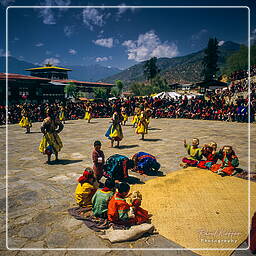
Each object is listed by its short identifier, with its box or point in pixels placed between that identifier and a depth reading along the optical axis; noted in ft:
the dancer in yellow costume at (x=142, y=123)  34.54
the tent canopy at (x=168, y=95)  77.87
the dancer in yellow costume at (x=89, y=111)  64.87
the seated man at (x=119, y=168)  18.54
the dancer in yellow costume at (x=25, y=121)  45.08
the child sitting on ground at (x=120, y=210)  11.90
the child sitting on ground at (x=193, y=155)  22.25
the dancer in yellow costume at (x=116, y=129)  29.86
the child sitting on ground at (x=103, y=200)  12.74
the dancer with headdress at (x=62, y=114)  62.95
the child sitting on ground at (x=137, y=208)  12.20
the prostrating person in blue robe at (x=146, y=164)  20.11
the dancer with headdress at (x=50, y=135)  22.51
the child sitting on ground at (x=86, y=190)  13.89
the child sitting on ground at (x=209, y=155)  21.45
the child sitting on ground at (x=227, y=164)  19.61
